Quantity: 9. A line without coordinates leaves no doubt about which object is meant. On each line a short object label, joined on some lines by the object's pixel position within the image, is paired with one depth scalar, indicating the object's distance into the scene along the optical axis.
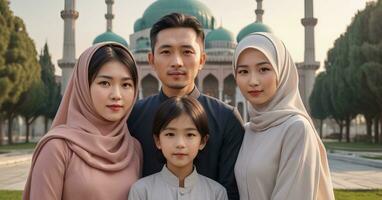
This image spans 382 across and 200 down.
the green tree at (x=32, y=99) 20.53
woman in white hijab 2.11
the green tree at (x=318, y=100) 28.97
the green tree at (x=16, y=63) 17.27
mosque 32.03
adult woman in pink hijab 2.12
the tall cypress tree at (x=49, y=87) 26.81
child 2.16
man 2.41
